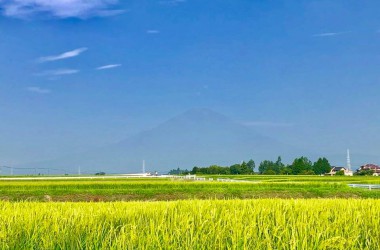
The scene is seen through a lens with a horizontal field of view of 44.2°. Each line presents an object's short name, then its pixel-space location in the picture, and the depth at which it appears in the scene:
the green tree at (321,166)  141.25
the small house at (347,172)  146.25
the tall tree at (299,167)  127.12
